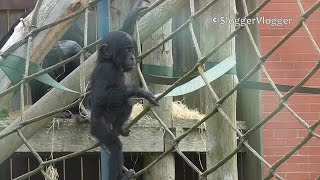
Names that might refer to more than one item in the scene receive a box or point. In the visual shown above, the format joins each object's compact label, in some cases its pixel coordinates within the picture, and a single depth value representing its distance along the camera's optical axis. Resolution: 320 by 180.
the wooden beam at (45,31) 5.24
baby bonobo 4.66
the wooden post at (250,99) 8.32
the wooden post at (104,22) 4.81
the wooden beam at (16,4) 9.08
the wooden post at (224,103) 5.12
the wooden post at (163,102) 7.18
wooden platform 7.21
